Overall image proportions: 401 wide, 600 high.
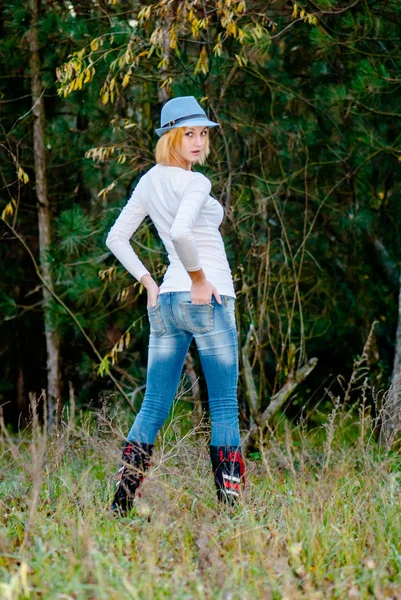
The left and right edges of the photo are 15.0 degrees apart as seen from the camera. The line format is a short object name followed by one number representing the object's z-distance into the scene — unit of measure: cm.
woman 600
